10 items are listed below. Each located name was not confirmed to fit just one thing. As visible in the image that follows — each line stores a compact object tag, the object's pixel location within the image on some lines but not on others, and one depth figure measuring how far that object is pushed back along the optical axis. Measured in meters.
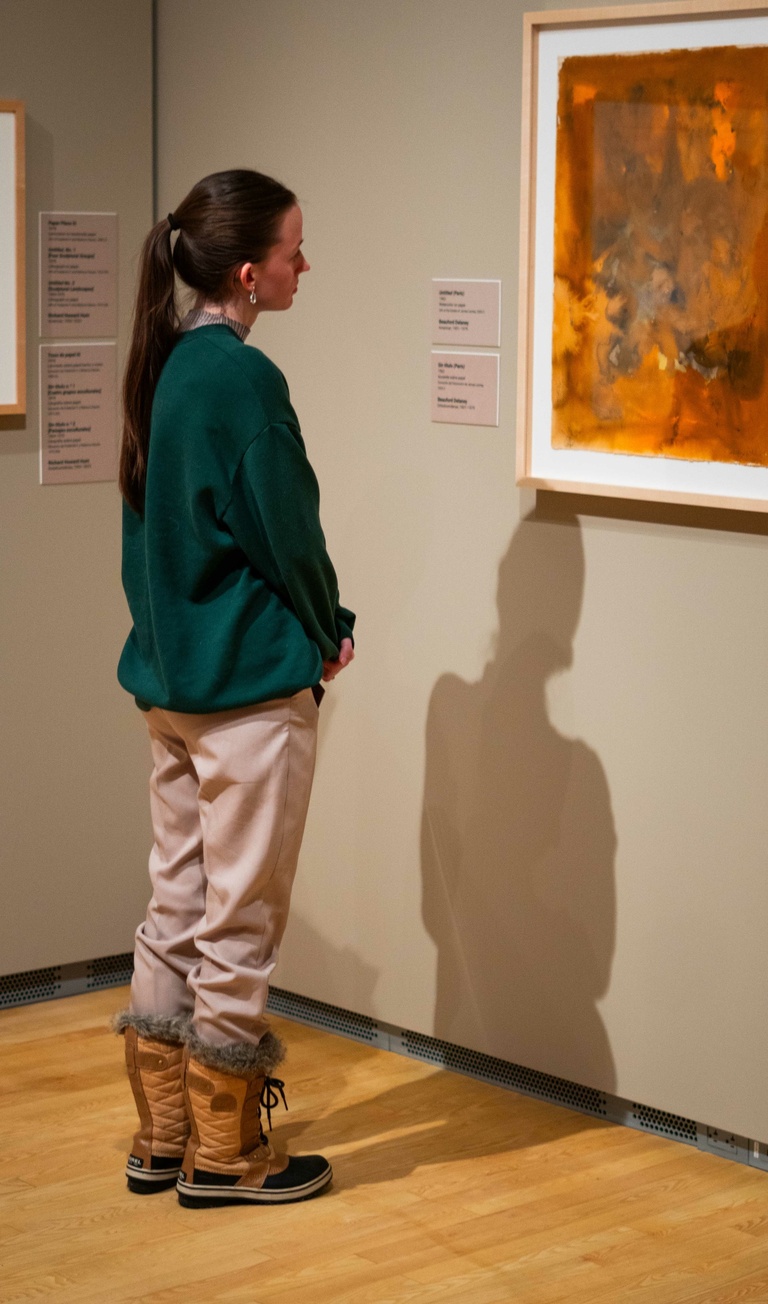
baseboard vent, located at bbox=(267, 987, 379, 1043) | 3.95
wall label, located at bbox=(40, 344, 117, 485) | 4.05
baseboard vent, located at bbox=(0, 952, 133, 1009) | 4.16
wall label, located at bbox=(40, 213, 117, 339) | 4.01
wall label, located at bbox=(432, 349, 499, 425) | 3.53
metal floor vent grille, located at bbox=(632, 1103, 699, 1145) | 3.37
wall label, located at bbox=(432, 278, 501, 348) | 3.50
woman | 2.83
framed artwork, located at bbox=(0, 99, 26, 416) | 3.87
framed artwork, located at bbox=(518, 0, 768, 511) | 3.03
